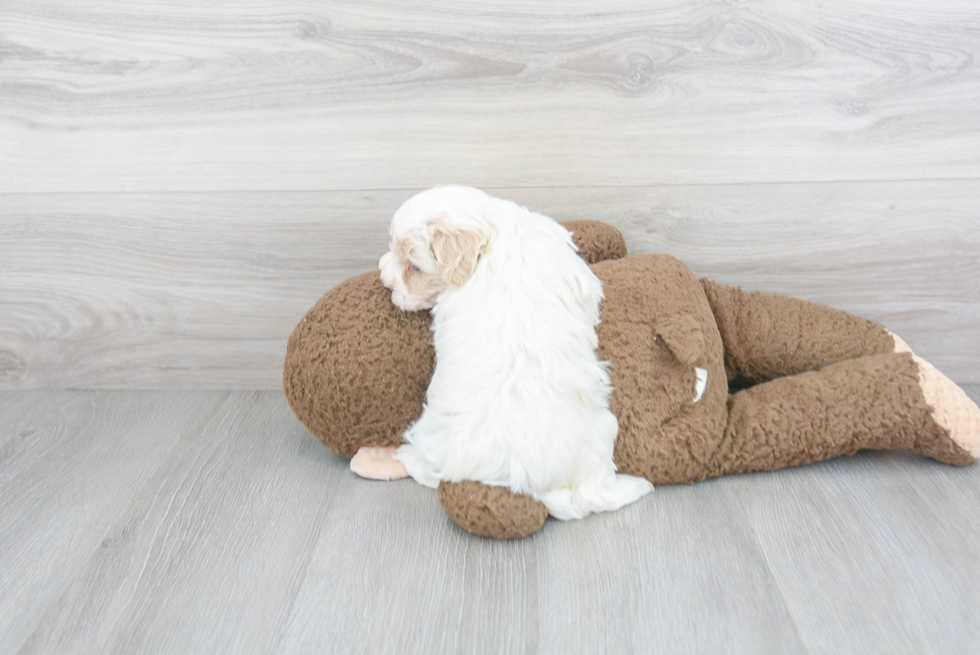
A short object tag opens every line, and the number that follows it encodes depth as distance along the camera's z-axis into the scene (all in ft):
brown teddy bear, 3.01
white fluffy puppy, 2.75
